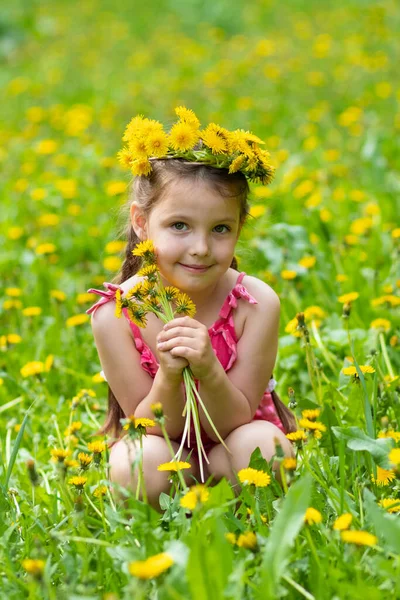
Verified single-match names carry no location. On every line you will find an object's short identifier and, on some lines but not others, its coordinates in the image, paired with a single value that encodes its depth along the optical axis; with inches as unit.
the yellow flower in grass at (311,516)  81.5
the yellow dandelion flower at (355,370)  93.8
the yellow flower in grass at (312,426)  85.5
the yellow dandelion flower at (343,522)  80.7
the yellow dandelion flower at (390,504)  85.0
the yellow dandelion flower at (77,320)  113.9
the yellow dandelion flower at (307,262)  115.0
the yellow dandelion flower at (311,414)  86.4
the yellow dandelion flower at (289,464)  81.7
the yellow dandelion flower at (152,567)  75.8
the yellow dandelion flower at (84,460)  88.3
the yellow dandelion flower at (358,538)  78.7
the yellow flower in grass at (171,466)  86.7
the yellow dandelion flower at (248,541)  80.2
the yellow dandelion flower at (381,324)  105.4
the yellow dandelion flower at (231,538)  81.9
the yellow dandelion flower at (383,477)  89.2
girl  90.1
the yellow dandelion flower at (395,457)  83.4
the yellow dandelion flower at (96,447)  88.2
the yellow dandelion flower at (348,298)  100.2
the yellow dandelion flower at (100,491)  86.9
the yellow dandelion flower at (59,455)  84.9
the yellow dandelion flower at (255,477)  84.9
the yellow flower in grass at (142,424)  87.1
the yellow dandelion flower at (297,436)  86.5
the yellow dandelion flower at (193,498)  81.1
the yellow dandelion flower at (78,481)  87.2
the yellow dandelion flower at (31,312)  115.1
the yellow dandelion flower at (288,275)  112.3
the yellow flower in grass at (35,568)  77.1
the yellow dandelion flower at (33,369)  103.6
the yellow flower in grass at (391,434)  89.9
